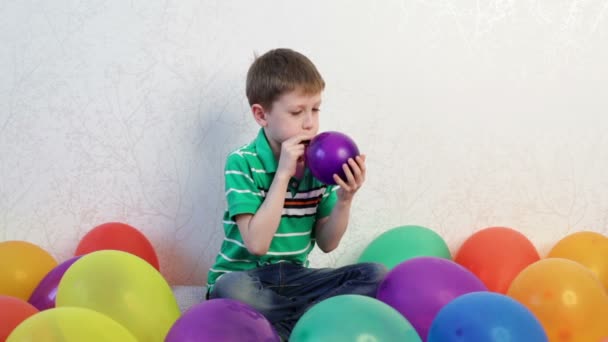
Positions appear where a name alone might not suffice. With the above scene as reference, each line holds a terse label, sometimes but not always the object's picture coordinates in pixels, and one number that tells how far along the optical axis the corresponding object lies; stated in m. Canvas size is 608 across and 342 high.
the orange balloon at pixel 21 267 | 1.85
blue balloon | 1.33
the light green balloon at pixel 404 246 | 1.96
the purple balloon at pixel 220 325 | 1.30
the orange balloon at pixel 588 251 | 1.91
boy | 1.69
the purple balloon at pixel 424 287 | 1.55
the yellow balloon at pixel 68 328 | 1.22
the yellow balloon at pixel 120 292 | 1.51
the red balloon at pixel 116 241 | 1.97
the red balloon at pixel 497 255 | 1.91
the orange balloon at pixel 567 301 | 1.51
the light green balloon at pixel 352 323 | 1.26
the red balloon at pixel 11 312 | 1.42
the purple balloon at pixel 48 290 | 1.74
